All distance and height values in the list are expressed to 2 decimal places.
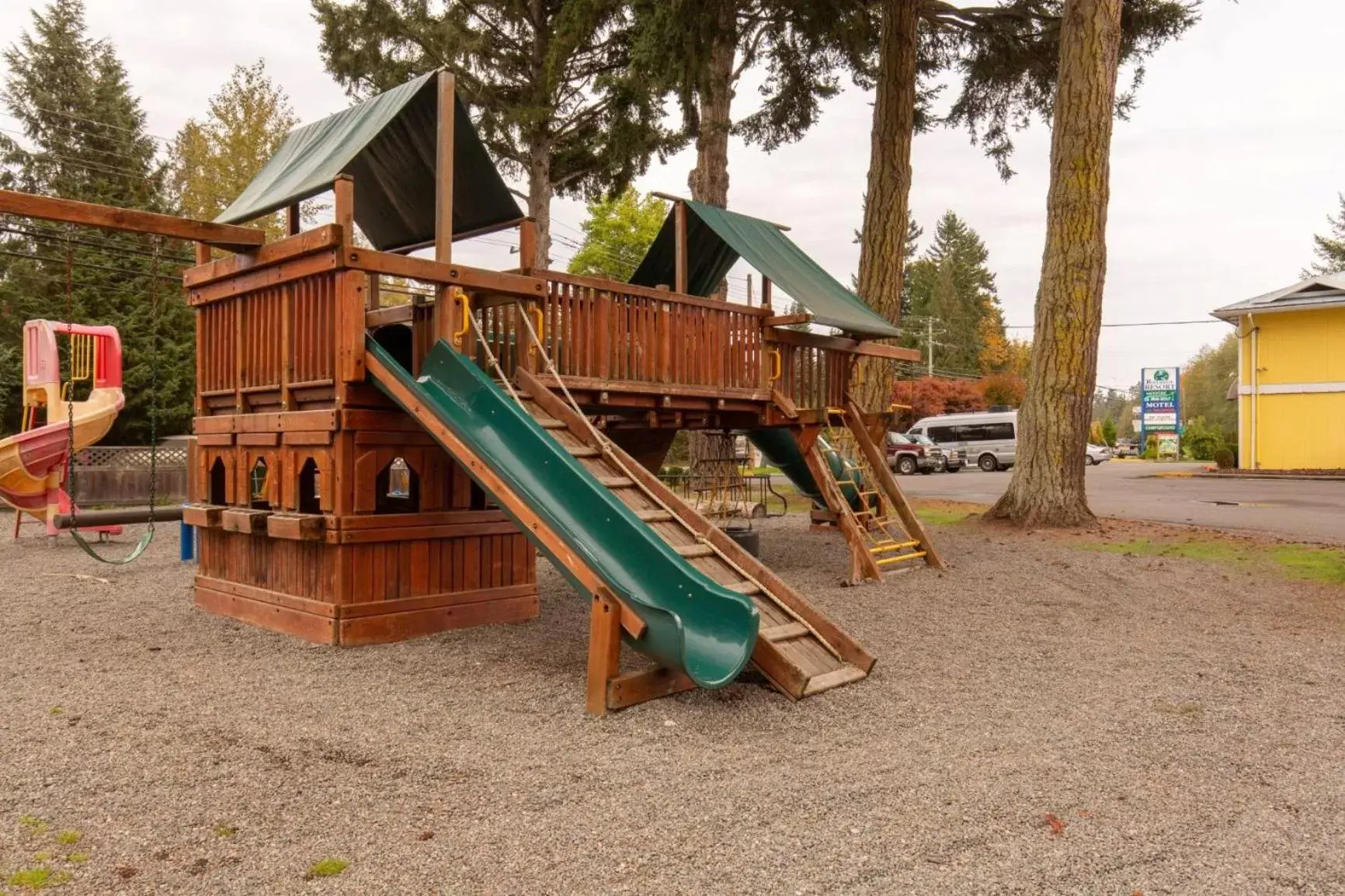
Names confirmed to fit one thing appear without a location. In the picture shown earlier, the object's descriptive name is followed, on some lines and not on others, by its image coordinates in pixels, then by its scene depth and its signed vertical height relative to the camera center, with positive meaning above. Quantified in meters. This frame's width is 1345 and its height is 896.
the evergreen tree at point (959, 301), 67.00 +8.96
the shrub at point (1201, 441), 33.78 -0.61
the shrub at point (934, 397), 50.06 +1.46
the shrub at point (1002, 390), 55.78 +2.02
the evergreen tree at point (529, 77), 18.33 +6.67
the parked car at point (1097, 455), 40.41 -1.25
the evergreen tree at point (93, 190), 24.05 +6.36
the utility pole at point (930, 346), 60.81 +5.06
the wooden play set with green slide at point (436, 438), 5.37 -0.07
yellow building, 26.72 +1.29
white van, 35.38 -0.35
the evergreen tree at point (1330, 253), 49.56 +8.76
